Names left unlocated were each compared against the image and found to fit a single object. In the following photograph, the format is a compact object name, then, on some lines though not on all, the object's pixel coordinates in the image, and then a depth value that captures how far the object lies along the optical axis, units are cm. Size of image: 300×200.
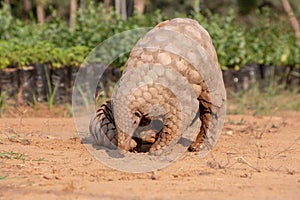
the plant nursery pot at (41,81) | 1881
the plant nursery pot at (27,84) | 1842
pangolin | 930
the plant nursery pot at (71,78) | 1952
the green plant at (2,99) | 1723
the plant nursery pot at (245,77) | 2184
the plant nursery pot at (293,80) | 2304
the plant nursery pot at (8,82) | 1820
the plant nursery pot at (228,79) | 2173
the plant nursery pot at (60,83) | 1918
